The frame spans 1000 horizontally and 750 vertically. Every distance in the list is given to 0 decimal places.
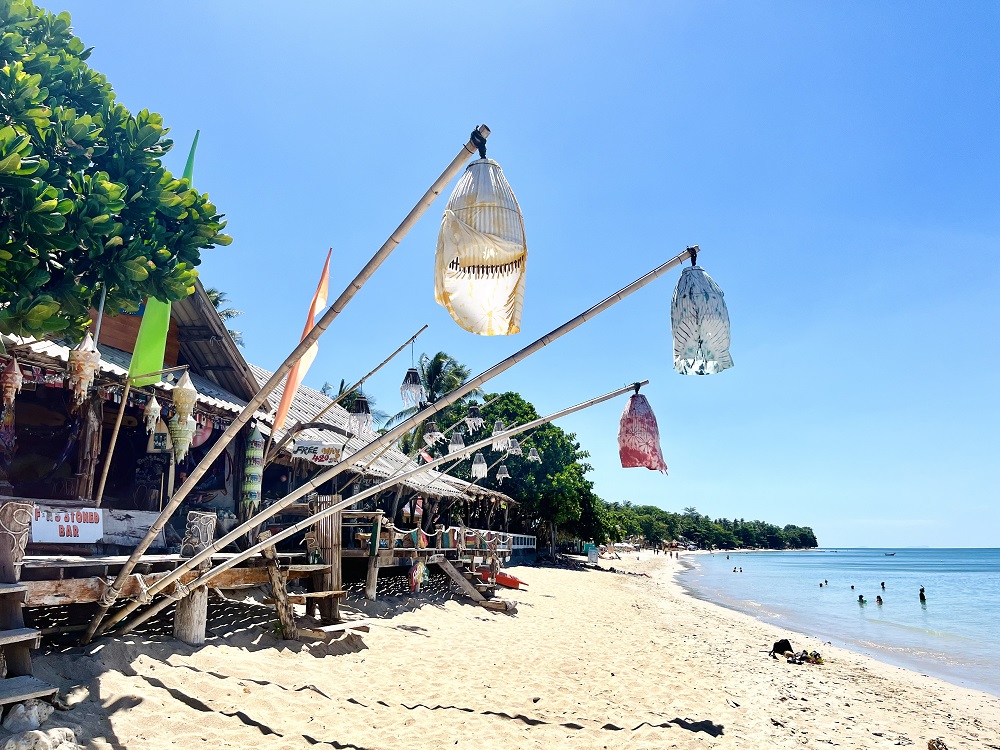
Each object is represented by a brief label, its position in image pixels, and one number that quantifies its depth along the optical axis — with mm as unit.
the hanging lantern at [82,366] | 6848
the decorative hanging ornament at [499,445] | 30788
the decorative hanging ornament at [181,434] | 9445
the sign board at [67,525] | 8107
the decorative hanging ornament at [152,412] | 10105
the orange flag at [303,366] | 6328
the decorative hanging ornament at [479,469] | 17234
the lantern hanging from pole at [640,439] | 5988
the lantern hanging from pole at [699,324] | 4863
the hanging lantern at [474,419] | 15452
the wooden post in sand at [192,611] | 8172
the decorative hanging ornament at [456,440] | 17156
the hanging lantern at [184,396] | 8945
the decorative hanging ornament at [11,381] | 7742
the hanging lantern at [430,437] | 16188
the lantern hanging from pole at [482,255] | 4250
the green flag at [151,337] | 8750
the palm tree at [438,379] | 39812
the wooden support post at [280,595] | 9359
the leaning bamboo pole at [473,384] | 4988
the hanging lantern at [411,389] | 12133
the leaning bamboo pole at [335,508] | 6020
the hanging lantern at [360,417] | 11906
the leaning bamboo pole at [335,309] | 4254
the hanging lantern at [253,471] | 12000
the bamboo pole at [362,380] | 8602
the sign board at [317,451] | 13383
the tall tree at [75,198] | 5598
